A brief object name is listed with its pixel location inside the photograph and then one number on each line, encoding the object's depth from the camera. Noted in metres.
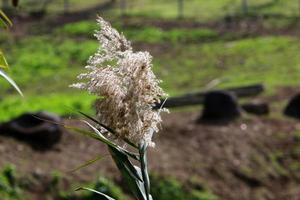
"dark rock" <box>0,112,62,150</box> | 11.31
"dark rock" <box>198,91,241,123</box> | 13.91
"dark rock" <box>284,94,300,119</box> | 14.67
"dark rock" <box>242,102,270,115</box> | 14.74
